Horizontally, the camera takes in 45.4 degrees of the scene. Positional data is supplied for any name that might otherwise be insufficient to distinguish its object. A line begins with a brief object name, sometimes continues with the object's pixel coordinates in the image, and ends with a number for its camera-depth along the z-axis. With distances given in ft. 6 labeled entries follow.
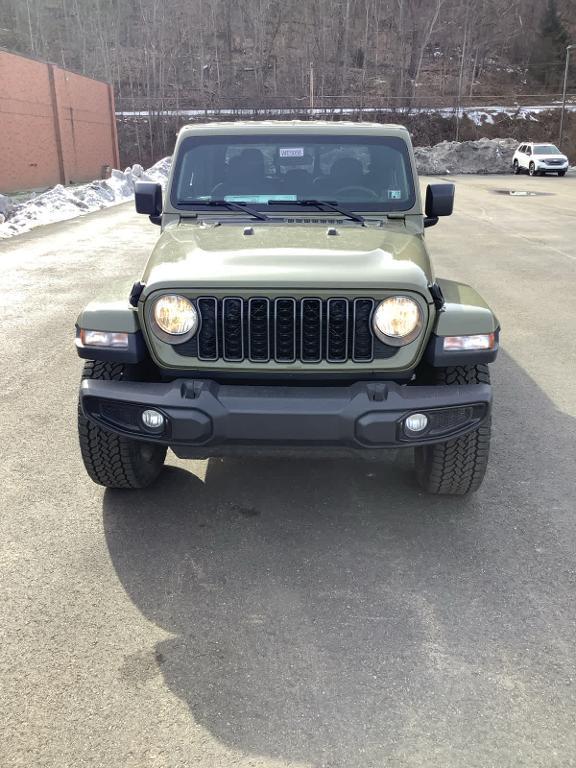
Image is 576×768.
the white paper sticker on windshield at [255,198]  14.32
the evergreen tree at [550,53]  259.60
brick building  80.89
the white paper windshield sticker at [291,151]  14.67
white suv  127.13
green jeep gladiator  9.98
